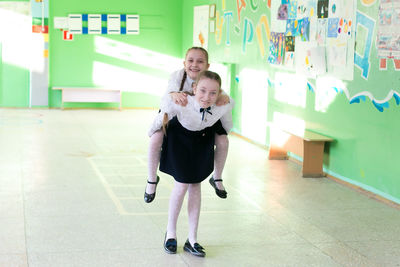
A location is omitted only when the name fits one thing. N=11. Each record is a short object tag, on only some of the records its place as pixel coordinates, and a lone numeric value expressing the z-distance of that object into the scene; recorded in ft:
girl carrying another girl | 11.72
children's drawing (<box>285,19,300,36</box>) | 23.11
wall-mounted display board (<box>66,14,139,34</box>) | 38.37
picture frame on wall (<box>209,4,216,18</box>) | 33.18
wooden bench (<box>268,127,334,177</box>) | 20.49
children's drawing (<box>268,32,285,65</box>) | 24.62
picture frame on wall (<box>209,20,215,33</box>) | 33.40
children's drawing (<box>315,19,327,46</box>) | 21.06
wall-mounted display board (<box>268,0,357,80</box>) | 19.69
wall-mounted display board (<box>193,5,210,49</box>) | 34.74
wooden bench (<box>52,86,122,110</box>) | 38.50
